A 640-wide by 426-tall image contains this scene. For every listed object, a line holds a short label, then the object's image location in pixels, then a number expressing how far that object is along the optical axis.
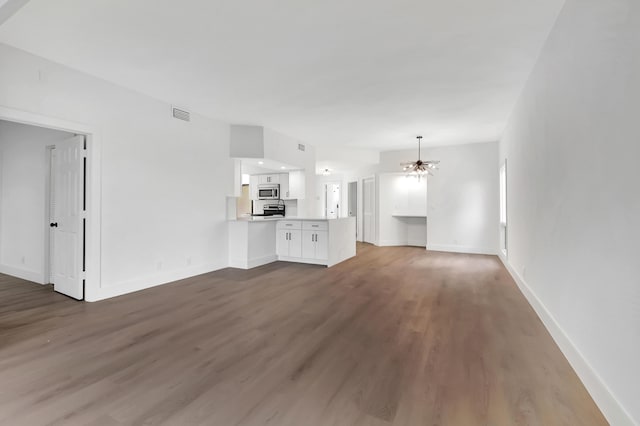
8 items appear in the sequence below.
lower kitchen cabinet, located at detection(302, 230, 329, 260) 6.09
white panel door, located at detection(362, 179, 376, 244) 9.59
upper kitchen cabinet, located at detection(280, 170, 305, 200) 7.58
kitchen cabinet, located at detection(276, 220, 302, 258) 6.39
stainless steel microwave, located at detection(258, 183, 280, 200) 8.03
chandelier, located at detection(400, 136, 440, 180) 7.20
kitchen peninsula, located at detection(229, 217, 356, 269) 5.79
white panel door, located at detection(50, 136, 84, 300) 3.83
